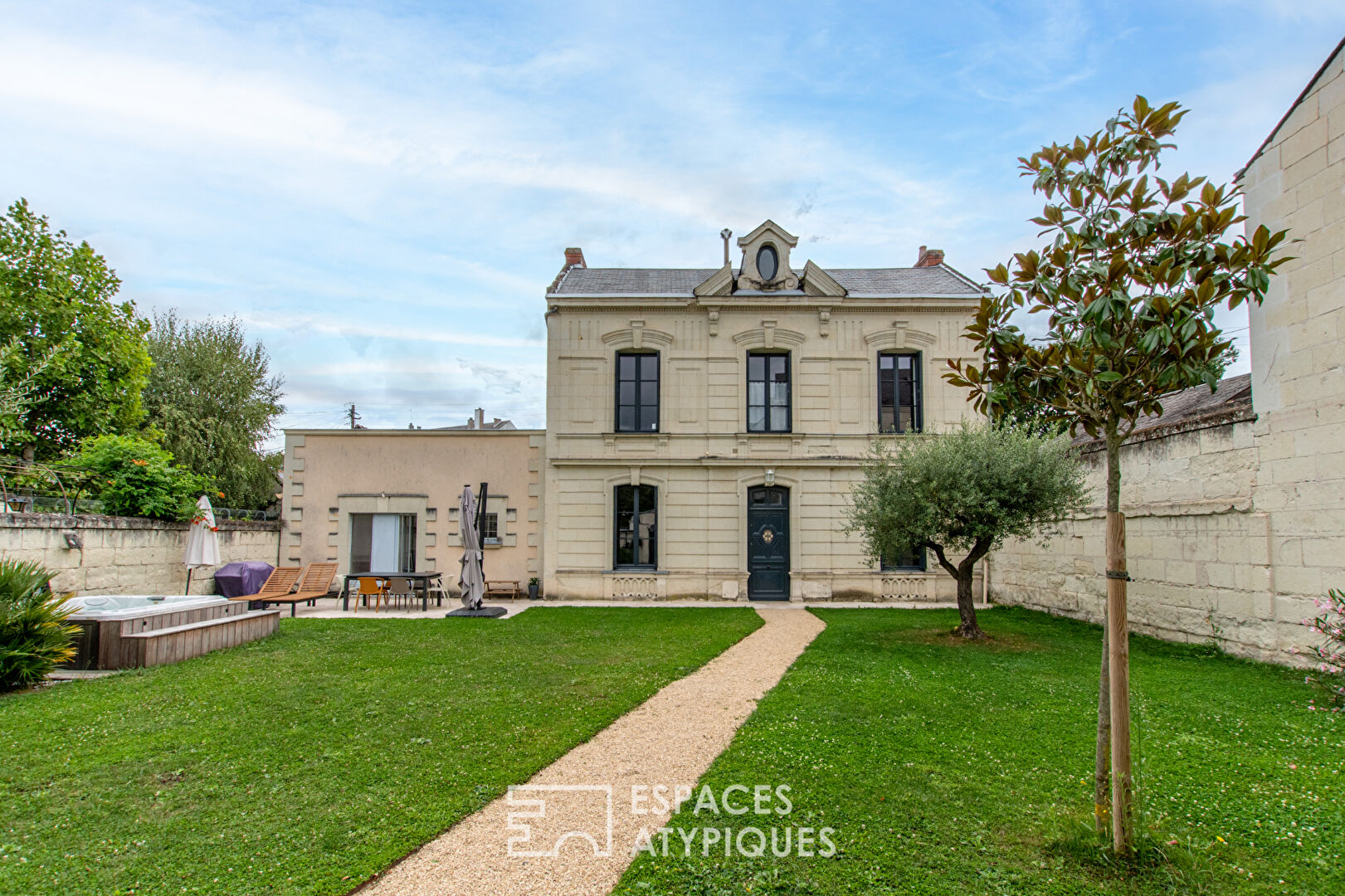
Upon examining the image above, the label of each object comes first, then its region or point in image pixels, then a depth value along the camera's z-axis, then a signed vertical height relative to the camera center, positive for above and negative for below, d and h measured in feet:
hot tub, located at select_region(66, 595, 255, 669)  27.84 -5.45
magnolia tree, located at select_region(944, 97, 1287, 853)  11.41 +3.33
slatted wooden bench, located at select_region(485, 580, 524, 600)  55.57 -7.18
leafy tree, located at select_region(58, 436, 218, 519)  43.04 +1.12
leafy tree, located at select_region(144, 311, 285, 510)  83.15 +11.23
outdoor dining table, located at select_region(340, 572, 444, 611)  49.16 -6.01
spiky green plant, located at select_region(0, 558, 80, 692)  24.16 -4.70
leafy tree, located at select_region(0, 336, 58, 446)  36.78 +6.75
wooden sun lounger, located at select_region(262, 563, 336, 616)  47.62 -5.85
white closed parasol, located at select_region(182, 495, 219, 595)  43.16 -2.70
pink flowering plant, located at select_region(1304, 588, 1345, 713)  22.95 -5.10
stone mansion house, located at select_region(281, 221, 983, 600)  53.72 +3.71
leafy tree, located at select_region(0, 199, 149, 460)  57.82 +13.83
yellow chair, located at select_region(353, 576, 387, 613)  49.19 -6.23
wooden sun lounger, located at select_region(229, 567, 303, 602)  47.01 -5.72
